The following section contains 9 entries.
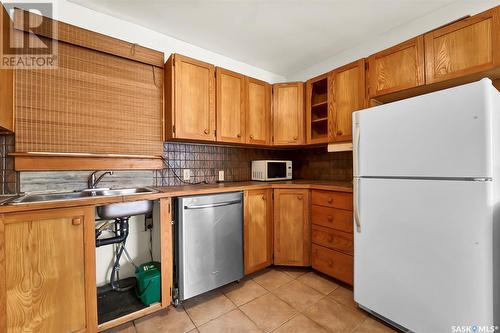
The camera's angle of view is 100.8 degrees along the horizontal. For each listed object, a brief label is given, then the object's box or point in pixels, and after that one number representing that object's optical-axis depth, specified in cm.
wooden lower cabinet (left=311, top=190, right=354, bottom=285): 184
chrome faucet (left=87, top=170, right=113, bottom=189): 171
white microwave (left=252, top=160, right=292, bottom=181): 252
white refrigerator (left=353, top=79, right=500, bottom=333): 105
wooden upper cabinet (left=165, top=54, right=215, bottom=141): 189
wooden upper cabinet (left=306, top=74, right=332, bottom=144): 239
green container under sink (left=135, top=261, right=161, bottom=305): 154
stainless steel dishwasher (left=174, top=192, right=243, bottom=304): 161
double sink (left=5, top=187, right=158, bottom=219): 137
